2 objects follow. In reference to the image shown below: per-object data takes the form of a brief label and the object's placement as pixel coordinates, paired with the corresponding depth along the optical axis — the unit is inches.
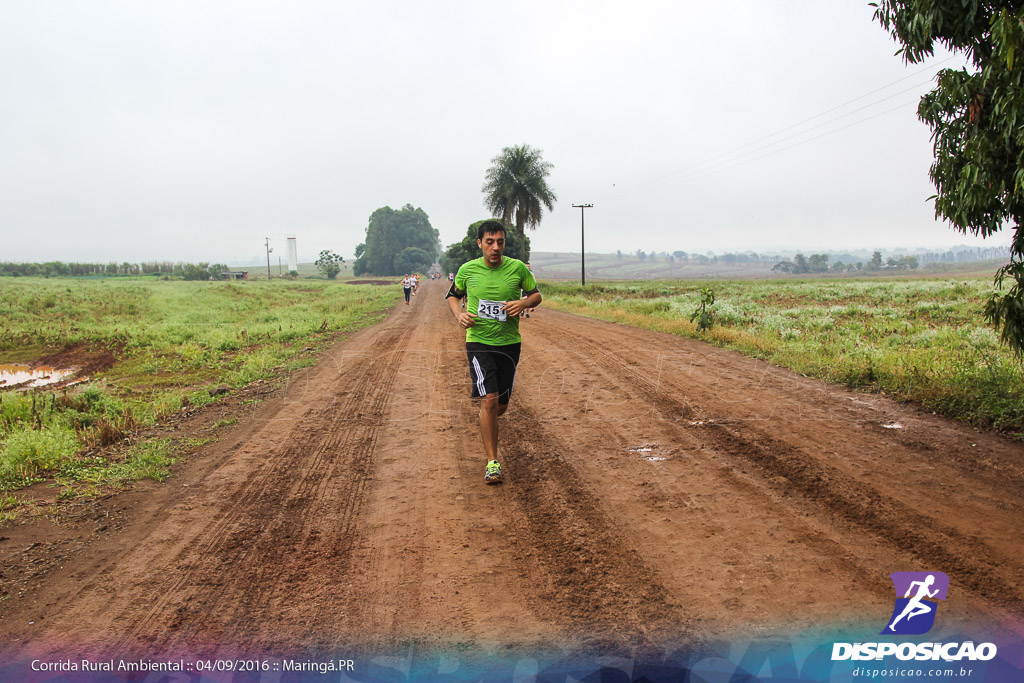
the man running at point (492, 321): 199.6
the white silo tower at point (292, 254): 5762.8
